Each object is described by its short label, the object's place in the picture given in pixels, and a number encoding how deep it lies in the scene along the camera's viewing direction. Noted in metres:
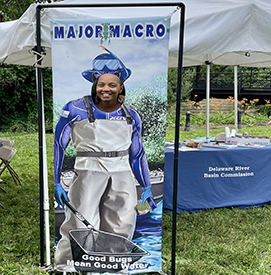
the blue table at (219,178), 5.11
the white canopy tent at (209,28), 3.30
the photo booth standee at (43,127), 2.88
